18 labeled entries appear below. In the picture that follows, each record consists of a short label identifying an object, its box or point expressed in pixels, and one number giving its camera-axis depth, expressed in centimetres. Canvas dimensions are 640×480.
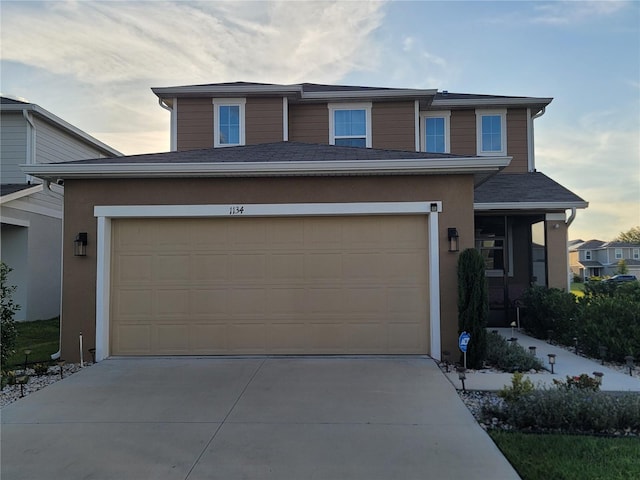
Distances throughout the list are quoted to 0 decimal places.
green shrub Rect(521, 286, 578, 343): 834
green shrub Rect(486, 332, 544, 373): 650
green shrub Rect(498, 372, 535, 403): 476
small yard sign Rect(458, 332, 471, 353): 616
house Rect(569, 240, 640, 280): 5338
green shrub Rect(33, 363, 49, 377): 651
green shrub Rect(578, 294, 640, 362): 687
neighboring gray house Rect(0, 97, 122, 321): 1188
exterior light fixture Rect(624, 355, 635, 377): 623
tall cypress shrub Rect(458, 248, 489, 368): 641
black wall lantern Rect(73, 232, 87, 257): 714
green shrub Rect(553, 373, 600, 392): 493
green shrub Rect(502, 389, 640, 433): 430
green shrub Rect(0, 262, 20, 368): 611
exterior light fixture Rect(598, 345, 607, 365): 696
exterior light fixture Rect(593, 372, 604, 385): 509
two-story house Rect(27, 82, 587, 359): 705
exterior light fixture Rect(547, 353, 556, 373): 633
